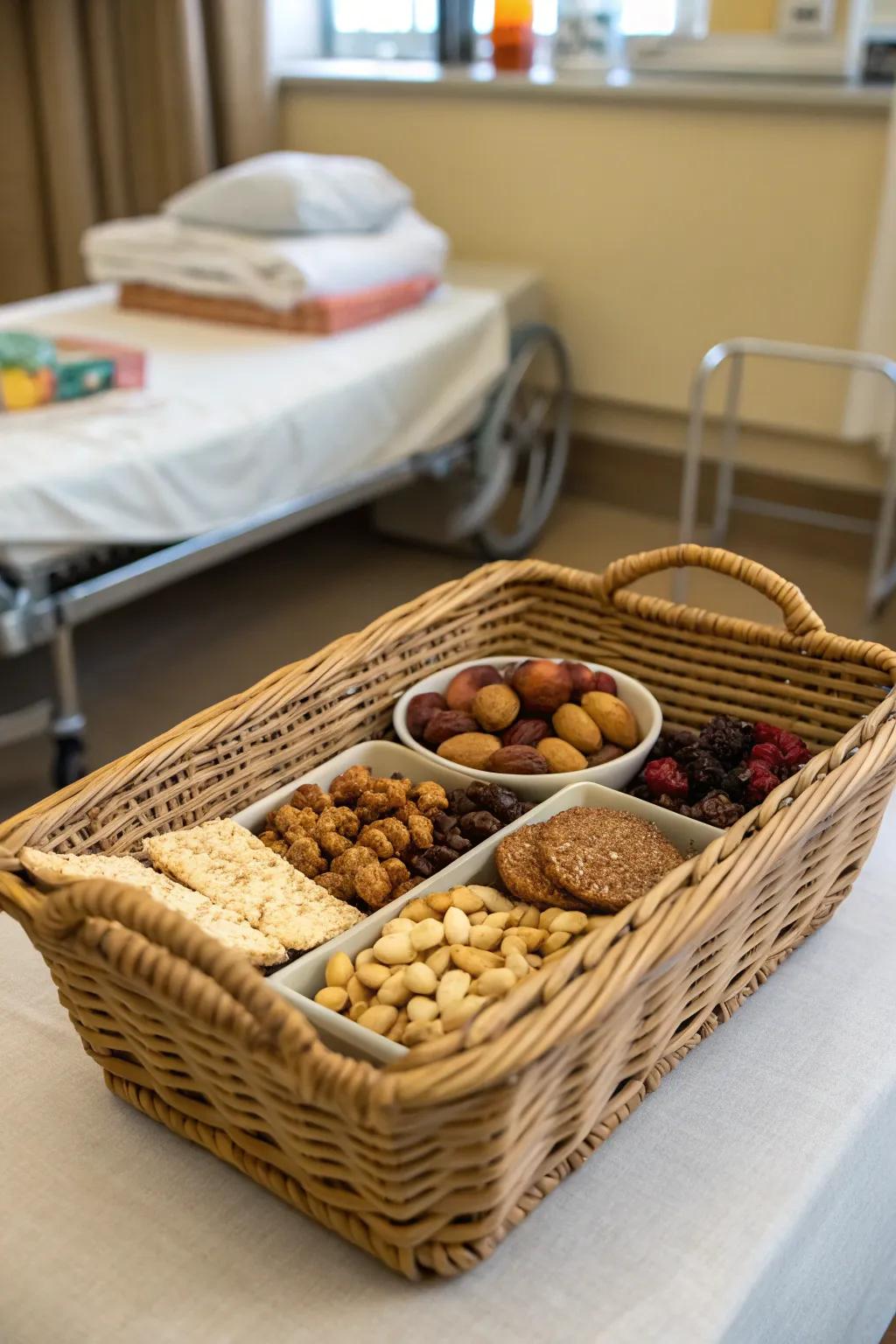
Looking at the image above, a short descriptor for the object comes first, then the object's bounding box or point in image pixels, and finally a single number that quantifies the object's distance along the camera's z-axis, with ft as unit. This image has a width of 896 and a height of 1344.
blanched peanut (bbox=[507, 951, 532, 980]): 2.27
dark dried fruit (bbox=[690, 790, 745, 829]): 2.86
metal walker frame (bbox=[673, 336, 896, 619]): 7.52
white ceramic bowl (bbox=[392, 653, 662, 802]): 3.10
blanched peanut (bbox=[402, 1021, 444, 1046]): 2.14
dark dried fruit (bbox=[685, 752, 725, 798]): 3.03
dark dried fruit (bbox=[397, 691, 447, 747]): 3.33
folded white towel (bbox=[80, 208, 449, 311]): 7.59
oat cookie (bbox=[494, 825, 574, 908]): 2.53
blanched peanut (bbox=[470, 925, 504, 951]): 2.40
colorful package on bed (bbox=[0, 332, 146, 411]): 6.16
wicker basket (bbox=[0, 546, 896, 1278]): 1.82
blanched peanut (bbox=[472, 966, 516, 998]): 2.19
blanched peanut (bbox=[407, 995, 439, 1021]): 2.19
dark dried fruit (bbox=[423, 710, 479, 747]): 3.29
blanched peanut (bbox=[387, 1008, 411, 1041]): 2.18
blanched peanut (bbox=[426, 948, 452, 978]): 2.31
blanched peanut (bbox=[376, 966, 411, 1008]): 2.24
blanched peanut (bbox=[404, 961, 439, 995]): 2.24
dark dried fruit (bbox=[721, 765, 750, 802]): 2.97
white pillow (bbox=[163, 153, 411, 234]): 7.86
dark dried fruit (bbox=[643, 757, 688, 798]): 3.04
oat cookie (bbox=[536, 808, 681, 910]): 2.47
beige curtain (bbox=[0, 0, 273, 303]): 9.61
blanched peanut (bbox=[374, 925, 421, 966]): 2.35
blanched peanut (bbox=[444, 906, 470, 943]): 2.39
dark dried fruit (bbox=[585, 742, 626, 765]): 3.27
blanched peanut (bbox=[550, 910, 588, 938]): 2.42
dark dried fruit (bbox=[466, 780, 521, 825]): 2.91
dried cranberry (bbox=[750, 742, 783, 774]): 3.04
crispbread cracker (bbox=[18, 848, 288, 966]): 2.36
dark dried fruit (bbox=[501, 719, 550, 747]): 3.29
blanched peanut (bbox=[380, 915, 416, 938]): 2.43
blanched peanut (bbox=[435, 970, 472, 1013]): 2.21
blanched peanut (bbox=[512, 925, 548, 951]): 2.39
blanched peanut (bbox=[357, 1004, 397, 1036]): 2.18
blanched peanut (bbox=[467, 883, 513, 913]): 2.55
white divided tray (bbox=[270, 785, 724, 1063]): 2.13
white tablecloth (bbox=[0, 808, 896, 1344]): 2.00
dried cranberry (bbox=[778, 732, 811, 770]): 3.09
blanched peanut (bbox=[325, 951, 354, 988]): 2.33
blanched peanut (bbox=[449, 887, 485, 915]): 2.51
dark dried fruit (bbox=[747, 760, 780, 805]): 2.92
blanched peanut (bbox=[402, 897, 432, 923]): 2.50
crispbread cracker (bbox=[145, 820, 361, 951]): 2.49
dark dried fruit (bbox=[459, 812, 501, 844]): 2.85
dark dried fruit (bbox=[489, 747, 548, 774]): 3.14
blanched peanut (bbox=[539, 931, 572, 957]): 2.38
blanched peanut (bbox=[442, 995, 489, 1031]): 2.05
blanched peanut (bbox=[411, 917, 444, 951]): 2.36
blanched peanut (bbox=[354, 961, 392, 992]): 2.29
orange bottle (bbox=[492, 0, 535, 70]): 9.70
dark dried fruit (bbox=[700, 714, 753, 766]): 3.10
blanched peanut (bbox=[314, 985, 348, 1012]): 2.27
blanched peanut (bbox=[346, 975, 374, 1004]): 2.28
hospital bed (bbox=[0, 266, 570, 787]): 5.65
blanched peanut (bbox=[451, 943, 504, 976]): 2.29
